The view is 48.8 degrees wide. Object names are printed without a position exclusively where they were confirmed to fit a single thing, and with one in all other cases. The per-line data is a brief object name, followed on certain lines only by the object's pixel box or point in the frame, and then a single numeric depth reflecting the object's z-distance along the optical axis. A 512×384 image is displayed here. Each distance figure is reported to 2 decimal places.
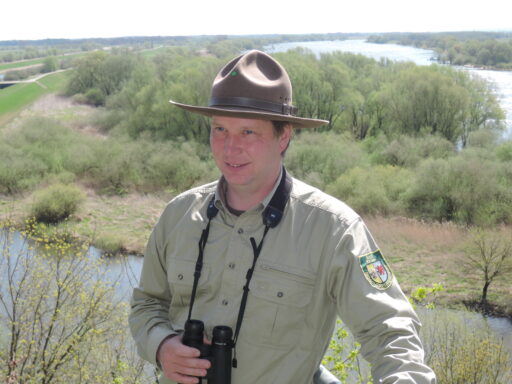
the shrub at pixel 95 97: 47.91
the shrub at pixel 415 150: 25.42
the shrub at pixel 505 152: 23.97
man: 1.39
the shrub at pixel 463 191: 20.77
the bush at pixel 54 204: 22.31
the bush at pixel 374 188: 22.31
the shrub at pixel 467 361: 7.73
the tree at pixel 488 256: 16.67
